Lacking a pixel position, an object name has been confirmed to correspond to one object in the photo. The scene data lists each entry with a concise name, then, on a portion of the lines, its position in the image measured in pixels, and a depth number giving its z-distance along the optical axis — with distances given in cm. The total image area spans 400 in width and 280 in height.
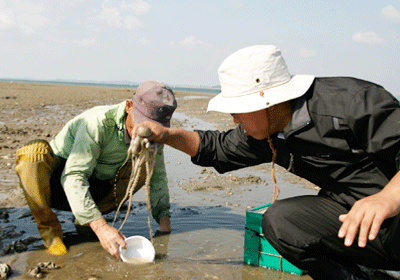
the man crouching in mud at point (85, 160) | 258
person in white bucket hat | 181
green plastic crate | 259
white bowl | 258
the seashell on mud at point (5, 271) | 229
